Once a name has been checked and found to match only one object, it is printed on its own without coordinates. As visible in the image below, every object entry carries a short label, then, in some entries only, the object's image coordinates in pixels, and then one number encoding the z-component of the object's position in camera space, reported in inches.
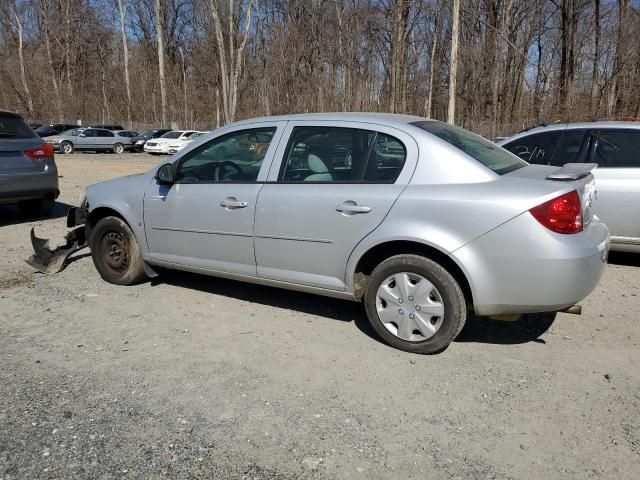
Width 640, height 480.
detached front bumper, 229.0
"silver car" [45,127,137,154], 1285.7
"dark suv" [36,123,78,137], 1422.2
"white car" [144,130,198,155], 1277.1
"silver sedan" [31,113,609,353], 136.0
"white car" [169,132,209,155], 1269.7
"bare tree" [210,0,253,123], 1486.2
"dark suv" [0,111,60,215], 309.7
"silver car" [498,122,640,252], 228.7
